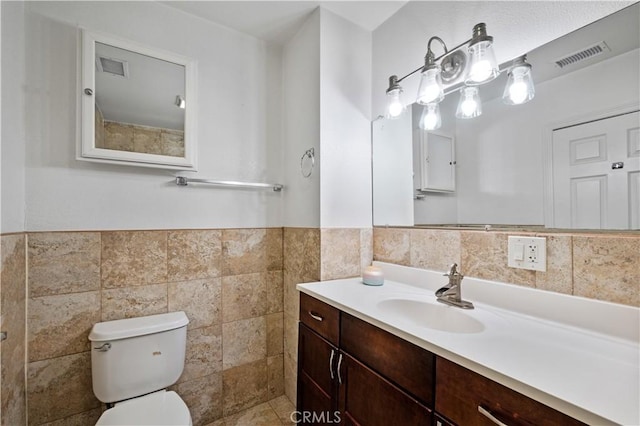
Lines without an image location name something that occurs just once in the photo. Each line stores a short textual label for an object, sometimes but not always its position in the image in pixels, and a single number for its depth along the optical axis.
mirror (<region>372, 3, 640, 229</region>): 0.85
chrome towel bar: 1.55
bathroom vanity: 0.57
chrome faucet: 1.11
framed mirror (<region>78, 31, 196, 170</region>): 1.31
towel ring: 1.60
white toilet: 1.15
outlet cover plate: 0.98
